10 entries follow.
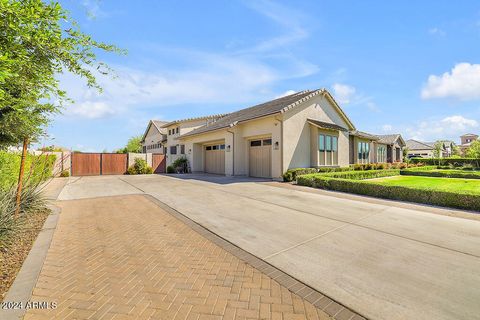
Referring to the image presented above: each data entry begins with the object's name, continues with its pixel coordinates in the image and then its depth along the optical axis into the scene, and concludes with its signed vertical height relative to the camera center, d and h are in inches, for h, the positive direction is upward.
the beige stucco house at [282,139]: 600.7 +66.3
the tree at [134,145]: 1998.5 +147.2
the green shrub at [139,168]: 867.4 -26.3
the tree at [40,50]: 117.0 +71.2
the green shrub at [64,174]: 750.9 -40.7
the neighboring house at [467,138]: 3823.8 +354.1
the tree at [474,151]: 1178.9 +37.5
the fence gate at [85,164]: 797.9 -8.2
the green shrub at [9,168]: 260.1 -7.7
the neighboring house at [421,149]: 2119.5 +91.9
